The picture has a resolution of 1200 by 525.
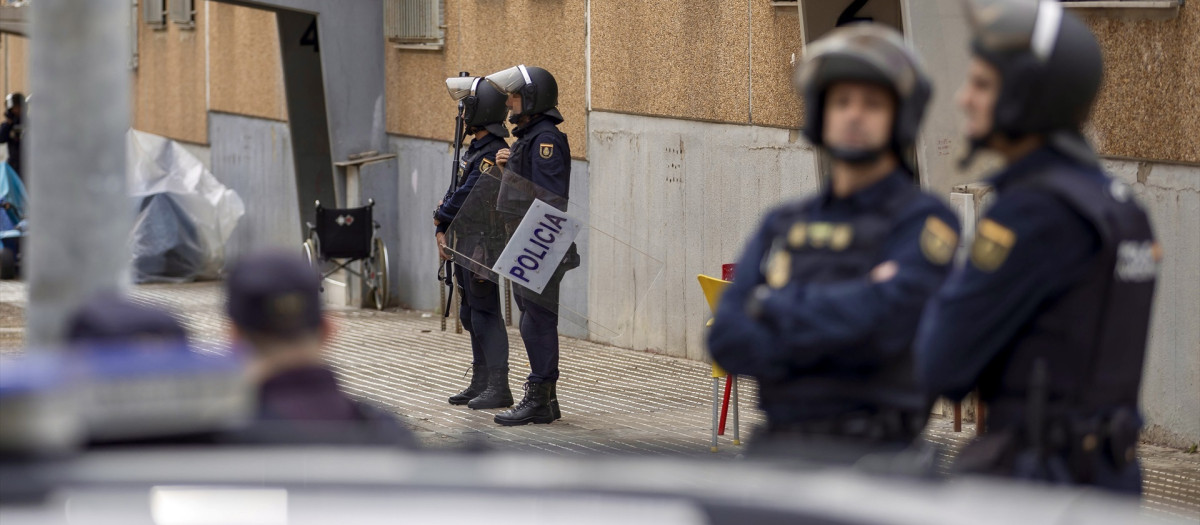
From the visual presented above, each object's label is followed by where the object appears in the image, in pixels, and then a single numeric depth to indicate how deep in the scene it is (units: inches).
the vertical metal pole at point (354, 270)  1123.1
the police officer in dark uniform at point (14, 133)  1463.4
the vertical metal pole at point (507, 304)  827.6
